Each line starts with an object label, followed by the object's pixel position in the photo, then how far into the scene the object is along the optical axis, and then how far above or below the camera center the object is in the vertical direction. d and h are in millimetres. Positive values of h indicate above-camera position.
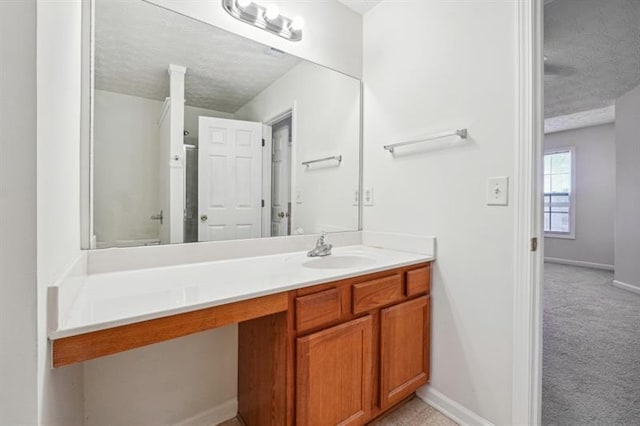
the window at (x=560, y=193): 5426 +379
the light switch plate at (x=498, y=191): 1349 +102
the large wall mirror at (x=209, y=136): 1296 +412
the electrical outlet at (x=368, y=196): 2035 +113
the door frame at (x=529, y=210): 1272 +13
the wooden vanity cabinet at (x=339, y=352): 1137 -613
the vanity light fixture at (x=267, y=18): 1547 +1071
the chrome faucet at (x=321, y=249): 1691 -215
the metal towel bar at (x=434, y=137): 1491 +409
